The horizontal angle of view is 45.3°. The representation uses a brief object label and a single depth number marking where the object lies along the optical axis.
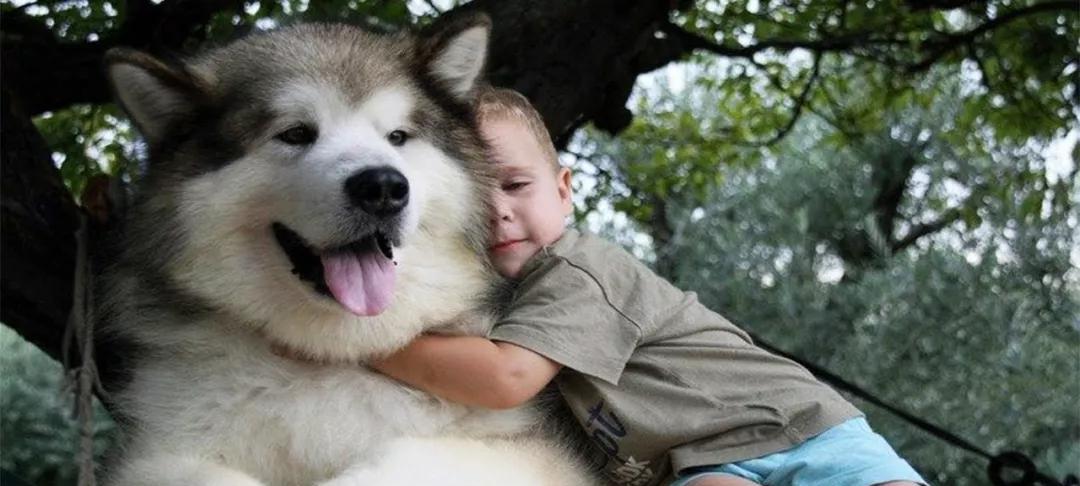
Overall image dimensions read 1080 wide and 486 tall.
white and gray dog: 2.82
